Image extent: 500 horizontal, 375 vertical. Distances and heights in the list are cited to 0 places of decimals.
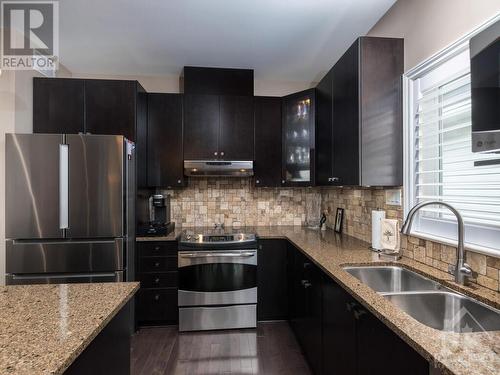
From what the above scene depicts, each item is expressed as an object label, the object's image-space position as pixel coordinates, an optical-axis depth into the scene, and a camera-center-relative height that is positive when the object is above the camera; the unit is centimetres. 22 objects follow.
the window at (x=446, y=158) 138 +18
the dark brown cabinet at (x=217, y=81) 308 +117
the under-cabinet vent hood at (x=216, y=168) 298 +22
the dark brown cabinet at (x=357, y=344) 95 -64
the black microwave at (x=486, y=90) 94 +34
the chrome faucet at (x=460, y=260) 132 -33
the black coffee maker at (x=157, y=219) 280 -32
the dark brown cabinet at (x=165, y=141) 300 +50
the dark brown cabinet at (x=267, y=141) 316 +53
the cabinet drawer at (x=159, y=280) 268 -84
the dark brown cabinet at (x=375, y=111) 190 +52
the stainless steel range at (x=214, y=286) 266 -90
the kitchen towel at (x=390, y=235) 192 -31
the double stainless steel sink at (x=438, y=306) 117 -53
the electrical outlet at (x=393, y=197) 202 -6
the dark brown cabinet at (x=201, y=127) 304 +66
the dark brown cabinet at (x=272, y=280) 282 -88
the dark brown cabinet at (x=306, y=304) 188 -87
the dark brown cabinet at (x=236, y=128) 308 +66
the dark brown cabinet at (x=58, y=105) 271 +79
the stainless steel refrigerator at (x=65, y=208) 225 -15
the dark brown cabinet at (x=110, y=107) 273 +78
